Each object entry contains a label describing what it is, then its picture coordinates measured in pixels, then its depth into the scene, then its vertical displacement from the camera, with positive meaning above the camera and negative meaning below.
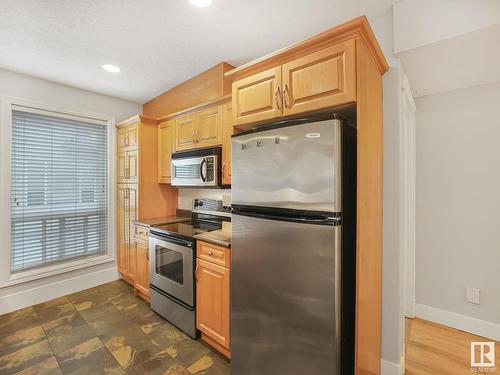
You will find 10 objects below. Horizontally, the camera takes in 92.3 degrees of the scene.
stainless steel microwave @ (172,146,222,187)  2.36 +0.19
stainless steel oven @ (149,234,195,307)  2.16 -0.80
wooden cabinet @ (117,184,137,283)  3.11 -0.60
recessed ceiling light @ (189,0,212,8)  1.63 +1.25
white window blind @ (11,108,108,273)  2.77 -0.05
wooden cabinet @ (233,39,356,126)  1.26 +0.60
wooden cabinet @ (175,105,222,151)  2.42 +0.61
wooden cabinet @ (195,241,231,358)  1.88 -0.97
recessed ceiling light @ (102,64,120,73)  2.56 +1.27
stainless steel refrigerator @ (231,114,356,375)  1.25 -0.35
